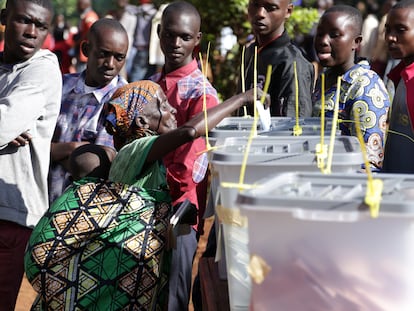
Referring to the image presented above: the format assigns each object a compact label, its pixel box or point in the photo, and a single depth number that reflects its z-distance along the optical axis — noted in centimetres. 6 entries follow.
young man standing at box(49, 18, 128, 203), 435
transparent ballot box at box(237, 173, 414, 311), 190
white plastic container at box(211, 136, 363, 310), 255
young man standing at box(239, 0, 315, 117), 433
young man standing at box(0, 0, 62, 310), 389
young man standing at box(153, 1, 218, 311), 373
